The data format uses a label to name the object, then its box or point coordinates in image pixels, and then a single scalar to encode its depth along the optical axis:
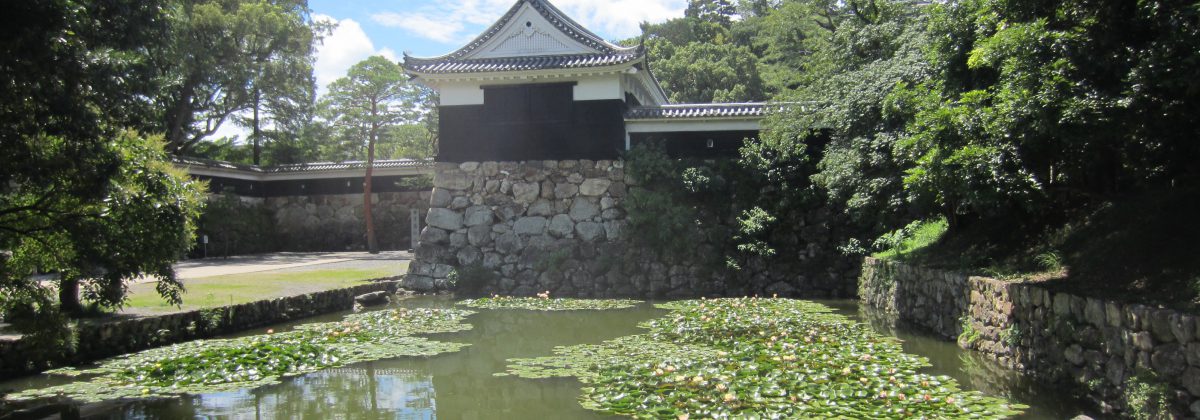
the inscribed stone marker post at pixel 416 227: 24.78
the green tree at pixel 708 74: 27.41
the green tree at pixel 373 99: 26.53
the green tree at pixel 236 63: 23.92
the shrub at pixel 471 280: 16.28
